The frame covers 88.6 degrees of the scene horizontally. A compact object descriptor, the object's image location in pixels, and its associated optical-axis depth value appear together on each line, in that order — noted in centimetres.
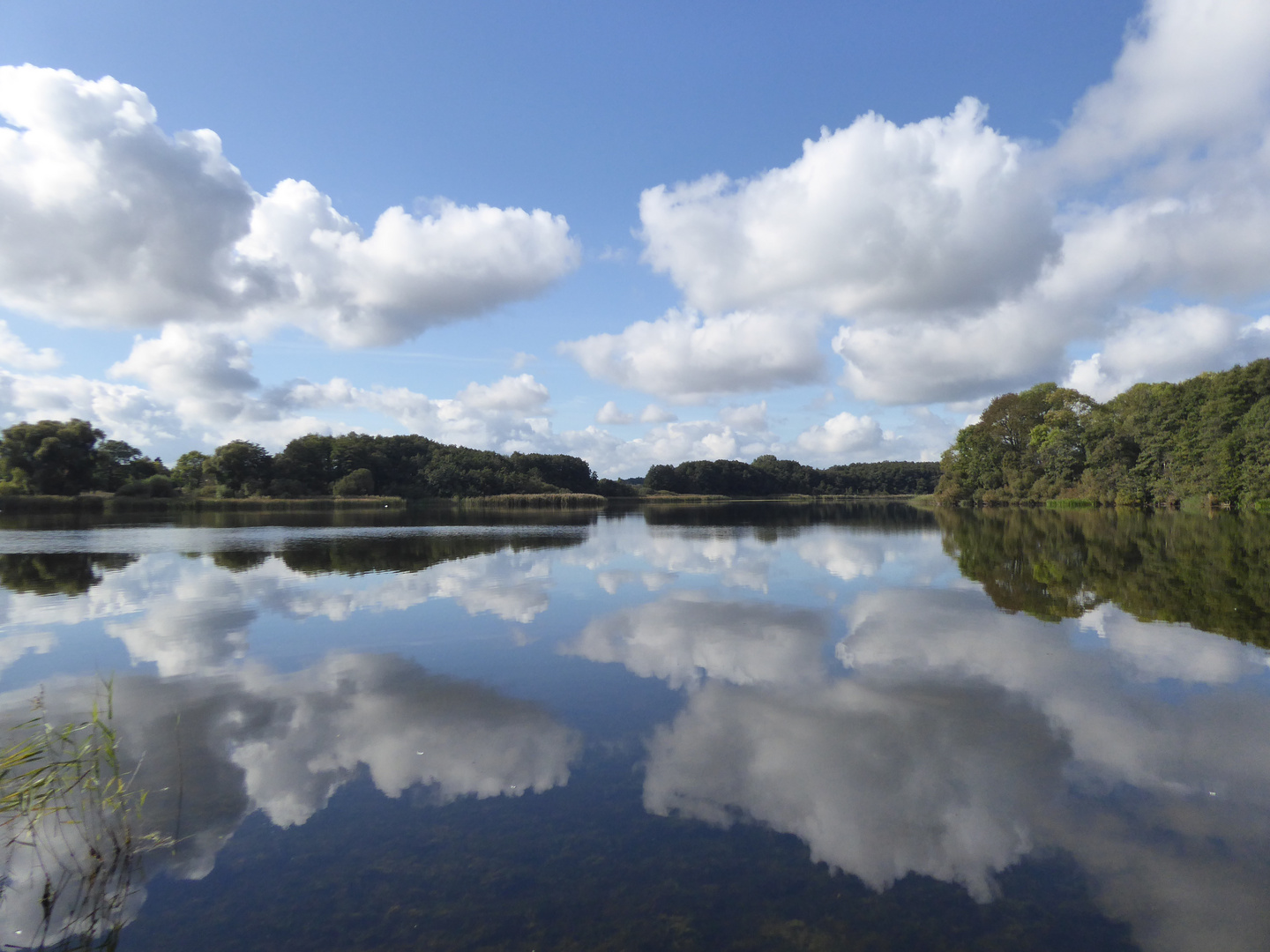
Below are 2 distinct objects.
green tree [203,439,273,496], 8500
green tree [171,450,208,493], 8971
